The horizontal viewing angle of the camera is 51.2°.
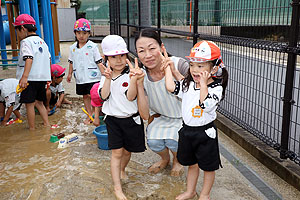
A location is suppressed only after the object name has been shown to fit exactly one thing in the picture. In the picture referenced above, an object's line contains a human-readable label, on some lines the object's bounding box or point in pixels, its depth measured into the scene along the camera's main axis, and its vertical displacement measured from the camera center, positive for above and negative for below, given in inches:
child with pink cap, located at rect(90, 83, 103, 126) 149.6 -33.4
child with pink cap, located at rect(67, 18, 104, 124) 188.7 -17.8
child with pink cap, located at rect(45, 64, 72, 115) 205.8 -37.2
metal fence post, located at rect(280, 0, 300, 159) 112.6 -18.2
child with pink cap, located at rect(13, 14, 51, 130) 167.3 -17.3
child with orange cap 90.7 -22.0
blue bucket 143.2 -48.5
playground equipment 281.5 +10.6
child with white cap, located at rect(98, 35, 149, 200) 106.5 -25.8
